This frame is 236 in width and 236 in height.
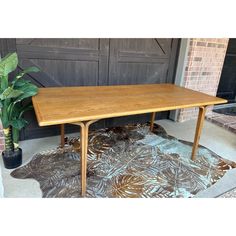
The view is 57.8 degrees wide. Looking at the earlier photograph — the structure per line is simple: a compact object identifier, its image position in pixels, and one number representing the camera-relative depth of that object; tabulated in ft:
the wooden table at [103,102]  5.40
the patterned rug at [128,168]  6.77
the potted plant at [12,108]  5.98
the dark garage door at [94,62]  8.52
